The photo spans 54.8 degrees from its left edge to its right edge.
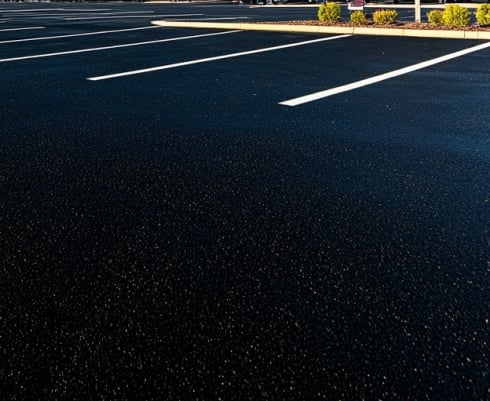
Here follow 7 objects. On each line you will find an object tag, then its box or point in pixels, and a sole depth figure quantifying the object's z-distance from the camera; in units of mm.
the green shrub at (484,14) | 10336
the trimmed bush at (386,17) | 11555
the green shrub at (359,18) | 11695
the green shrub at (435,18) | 11120
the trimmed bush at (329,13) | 12000
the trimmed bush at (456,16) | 10438
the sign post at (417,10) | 11707
